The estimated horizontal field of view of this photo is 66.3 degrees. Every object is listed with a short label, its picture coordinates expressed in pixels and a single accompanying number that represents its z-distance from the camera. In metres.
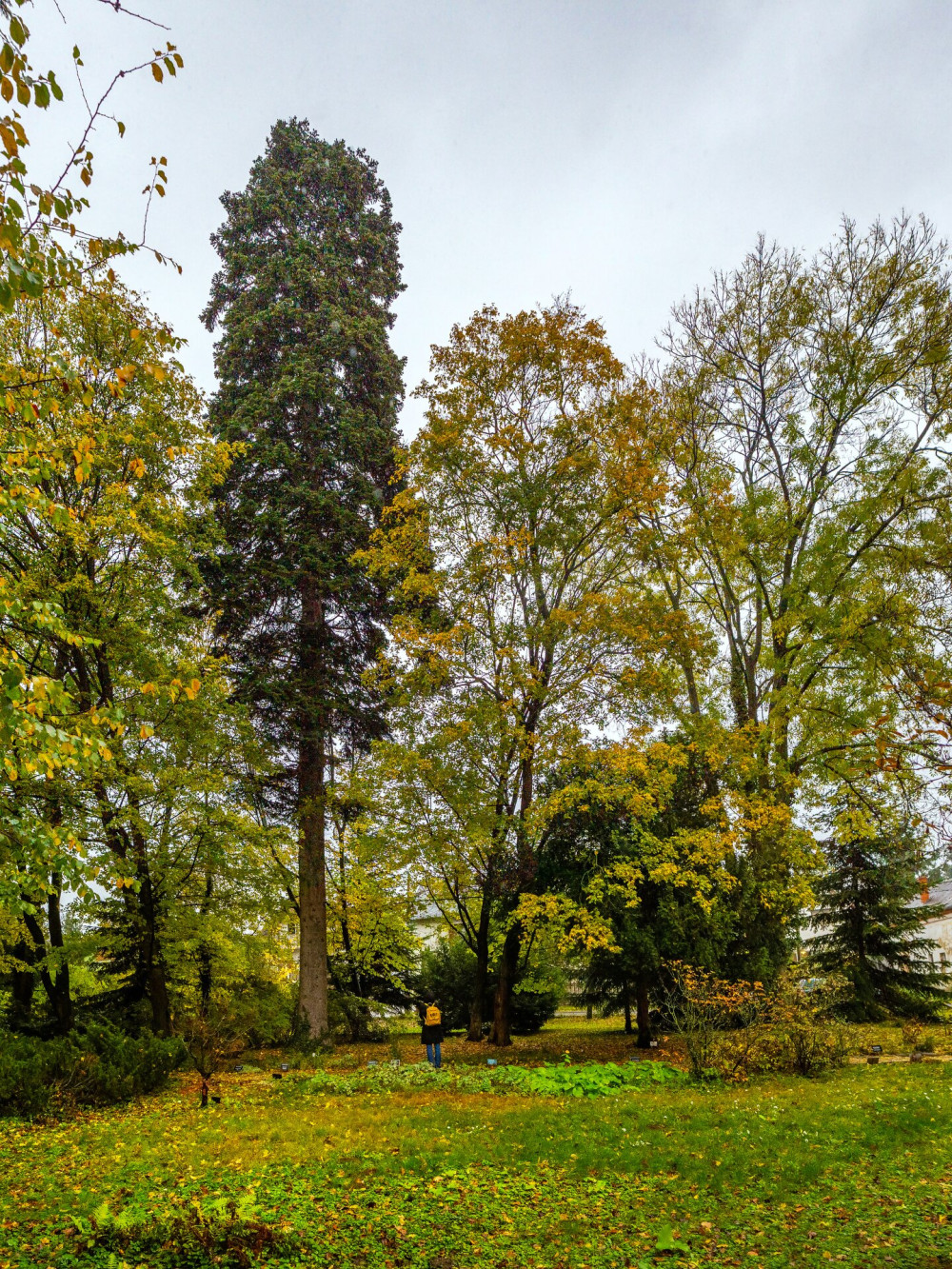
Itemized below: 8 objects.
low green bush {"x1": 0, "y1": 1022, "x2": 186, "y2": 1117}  8.52
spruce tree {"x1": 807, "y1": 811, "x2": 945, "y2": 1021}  18.59
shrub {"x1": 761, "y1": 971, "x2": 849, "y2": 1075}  11.10
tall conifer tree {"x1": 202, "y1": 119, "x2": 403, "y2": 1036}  15.07
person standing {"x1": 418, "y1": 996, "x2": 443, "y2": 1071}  12.53
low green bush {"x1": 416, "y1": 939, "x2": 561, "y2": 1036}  21.12
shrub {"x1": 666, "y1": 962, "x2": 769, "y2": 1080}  10.65
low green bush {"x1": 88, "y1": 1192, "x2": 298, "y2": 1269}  4.28
